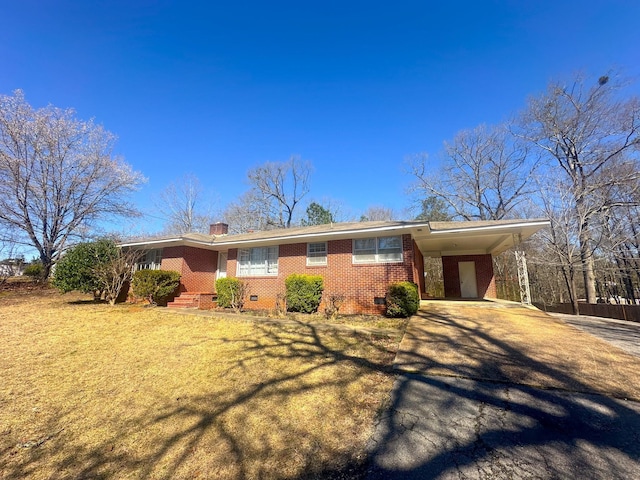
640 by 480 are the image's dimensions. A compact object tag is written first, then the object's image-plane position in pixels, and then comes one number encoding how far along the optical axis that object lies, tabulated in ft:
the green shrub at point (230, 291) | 36.63
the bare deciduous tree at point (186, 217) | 96.84
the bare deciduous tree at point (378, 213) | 103.25
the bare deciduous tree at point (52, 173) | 48.24
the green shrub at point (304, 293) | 33.59
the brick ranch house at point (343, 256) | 32.04
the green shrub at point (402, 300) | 27.27
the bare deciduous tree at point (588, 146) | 46.85
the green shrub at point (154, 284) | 37.40
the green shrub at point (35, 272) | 53.11
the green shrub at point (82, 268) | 37.09
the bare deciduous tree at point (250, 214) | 98.22
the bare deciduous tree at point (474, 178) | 73.56
